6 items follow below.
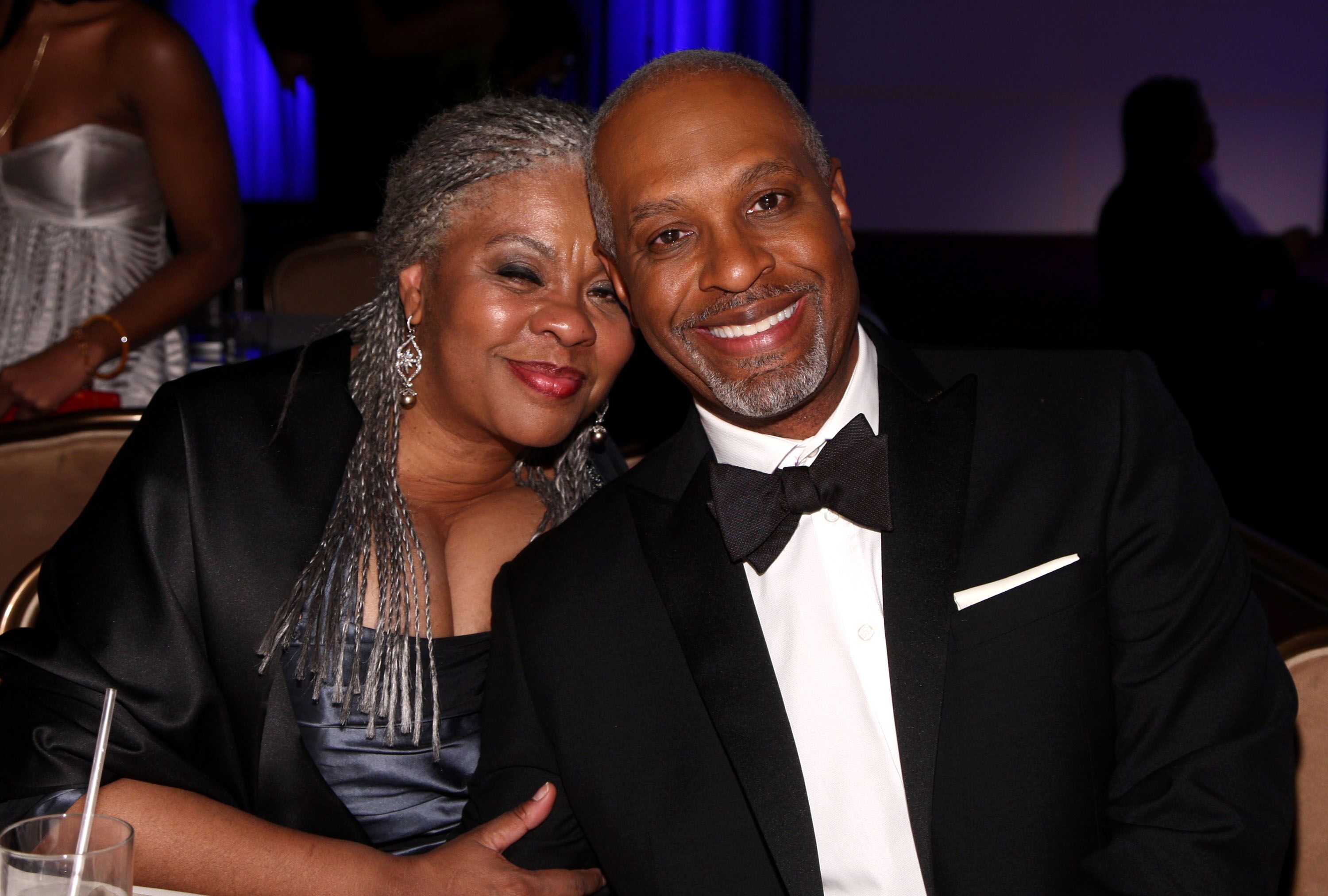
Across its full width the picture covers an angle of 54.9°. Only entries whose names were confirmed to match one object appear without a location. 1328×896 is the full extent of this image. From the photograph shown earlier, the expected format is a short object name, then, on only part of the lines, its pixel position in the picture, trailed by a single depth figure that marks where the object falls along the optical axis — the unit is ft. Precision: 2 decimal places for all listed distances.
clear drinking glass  3.72
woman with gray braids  5.47
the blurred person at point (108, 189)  9.62
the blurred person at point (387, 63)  22.41
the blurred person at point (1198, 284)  18.16
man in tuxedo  5.00
